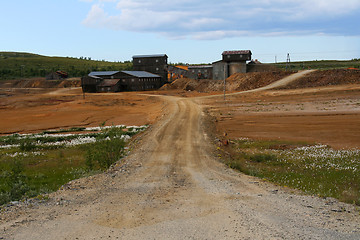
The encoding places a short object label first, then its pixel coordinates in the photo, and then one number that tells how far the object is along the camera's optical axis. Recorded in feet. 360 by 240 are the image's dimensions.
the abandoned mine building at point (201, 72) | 287.07
